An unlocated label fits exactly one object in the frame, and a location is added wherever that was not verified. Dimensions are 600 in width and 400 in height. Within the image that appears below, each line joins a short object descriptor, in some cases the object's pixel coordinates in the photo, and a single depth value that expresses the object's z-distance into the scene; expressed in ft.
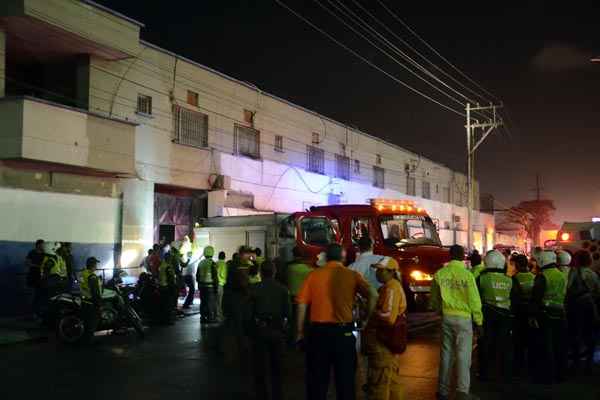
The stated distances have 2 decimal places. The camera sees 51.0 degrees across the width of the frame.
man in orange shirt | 20.11
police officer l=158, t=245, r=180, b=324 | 52.47
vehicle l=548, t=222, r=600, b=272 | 64.69
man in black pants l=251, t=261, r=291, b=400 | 24.11
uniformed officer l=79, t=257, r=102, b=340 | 41.93
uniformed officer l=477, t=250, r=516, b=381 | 28.99
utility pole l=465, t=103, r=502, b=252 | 104.22
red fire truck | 42.98
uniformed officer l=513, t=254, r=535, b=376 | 31.81
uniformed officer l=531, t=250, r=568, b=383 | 29.67
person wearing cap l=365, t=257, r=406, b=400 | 21.72
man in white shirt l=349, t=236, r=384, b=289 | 28.30
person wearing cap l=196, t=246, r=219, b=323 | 52.24
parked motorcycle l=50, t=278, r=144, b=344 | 42.22
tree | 239.30
